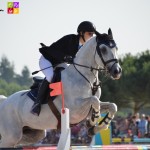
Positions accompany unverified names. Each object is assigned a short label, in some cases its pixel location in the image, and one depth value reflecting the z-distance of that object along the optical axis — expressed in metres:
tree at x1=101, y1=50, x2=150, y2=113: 92.44
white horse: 18.00
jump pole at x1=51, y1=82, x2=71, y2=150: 15.12
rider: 19.22
